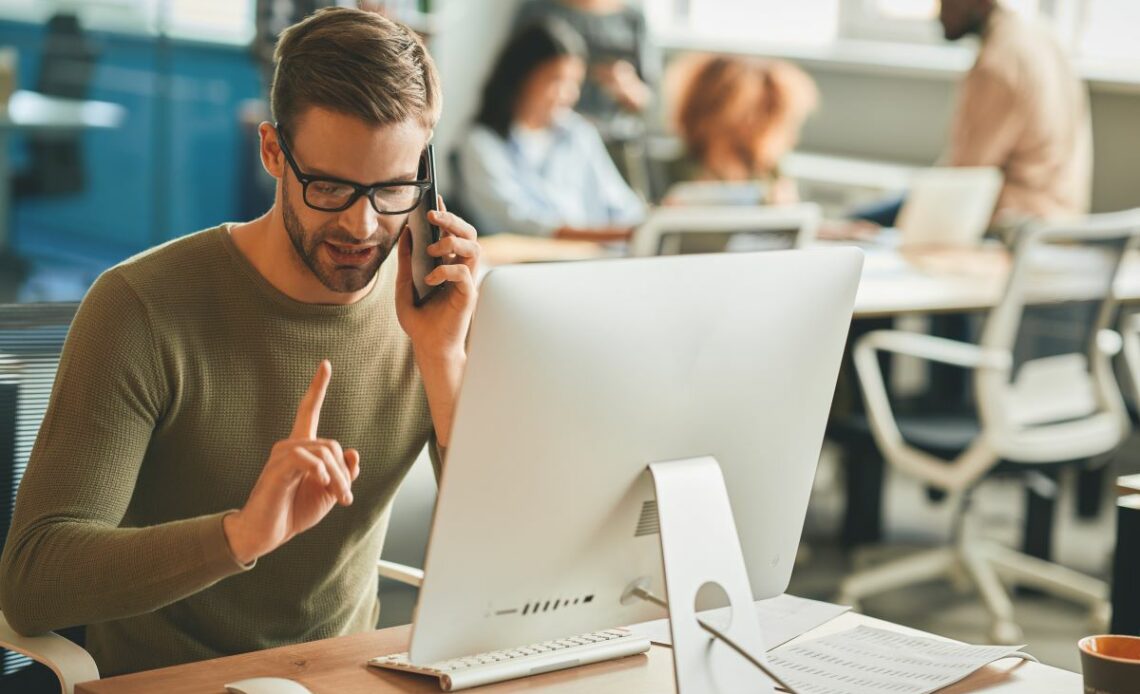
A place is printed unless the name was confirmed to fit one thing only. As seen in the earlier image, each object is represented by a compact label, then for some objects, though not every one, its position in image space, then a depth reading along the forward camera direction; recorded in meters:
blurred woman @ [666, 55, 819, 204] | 4.51
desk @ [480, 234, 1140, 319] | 3.31
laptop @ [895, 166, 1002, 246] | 4.02
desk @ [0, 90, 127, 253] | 5.07
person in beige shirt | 4.24
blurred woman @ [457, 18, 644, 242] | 4.33
